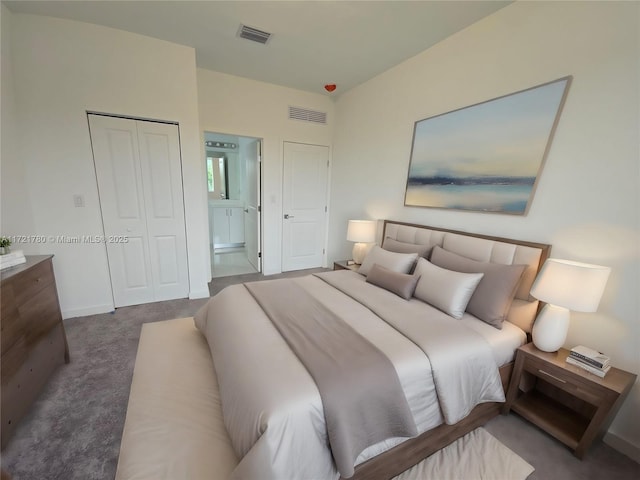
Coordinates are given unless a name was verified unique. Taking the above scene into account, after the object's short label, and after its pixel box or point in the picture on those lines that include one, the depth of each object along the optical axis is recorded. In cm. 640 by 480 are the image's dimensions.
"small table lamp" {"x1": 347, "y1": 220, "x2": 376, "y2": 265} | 312
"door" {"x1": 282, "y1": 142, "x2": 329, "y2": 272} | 396
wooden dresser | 136
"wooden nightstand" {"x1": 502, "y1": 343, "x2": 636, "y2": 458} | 132
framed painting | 180
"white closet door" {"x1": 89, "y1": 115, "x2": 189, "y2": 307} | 261
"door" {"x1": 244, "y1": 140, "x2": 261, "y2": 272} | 388
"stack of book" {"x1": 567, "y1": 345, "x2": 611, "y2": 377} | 137
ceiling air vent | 237
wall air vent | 377
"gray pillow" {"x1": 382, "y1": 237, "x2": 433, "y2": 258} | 236
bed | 100
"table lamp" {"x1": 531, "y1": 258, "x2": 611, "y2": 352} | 137
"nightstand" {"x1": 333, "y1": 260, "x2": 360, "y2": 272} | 306
